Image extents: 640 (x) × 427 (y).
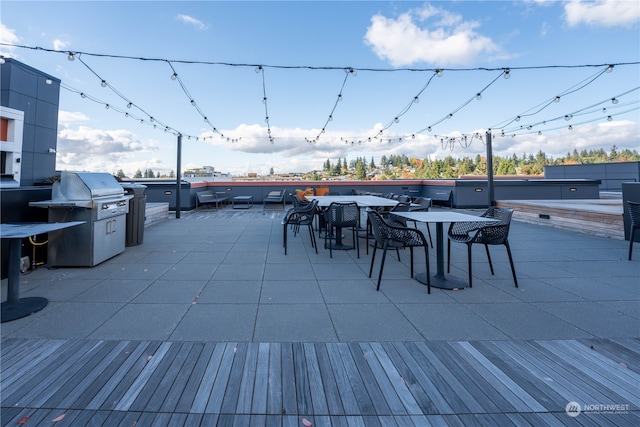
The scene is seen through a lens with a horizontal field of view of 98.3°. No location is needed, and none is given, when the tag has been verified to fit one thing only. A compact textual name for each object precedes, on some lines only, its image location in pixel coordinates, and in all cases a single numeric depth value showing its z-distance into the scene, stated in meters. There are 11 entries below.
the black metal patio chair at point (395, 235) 2.63
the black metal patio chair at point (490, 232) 2.74
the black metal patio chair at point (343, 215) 4.02
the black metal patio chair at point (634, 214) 3.56
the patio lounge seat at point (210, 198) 10.25
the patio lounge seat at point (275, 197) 11.02
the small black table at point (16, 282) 2.07
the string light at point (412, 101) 5.21
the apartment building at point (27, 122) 9.08
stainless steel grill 3.28
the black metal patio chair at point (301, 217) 4.30
